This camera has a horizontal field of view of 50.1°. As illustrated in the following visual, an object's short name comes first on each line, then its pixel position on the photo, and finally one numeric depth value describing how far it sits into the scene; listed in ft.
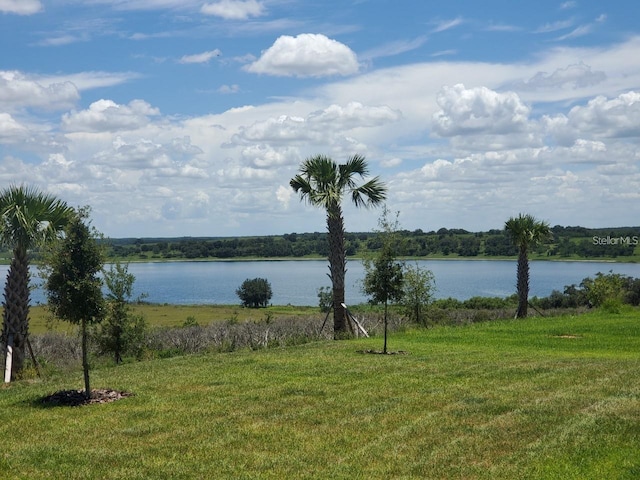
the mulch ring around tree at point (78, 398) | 47.19
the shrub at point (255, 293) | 292.61
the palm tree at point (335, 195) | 99.96
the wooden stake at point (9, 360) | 63.21
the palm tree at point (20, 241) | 65.51
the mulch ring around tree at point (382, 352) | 70.63
